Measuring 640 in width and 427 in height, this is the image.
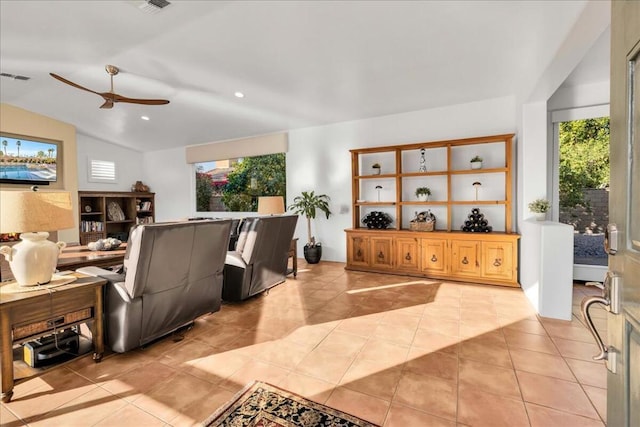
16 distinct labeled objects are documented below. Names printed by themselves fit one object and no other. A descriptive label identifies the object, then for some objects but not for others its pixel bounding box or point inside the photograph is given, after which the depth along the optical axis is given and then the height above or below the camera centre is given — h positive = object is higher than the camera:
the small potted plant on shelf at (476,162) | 4.26 +0.61
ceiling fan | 3.49 +1.32
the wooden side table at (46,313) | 1.78 -0.67
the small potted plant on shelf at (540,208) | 3.42 -0.03
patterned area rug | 1.59 -1.13
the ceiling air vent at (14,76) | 4.22 +1.89
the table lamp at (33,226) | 1.81 -0.10
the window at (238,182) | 6.31 +0.57
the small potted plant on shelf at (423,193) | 4.66 +0.19
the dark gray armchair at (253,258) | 3.34 -0.57
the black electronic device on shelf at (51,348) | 2.17 -1.03
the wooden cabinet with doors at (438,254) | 3.93 -0.69
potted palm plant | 5.48 -0.07
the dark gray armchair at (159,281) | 2.18 -0.56
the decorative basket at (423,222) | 4.52 -0.24
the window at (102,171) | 6.88 +0.90
